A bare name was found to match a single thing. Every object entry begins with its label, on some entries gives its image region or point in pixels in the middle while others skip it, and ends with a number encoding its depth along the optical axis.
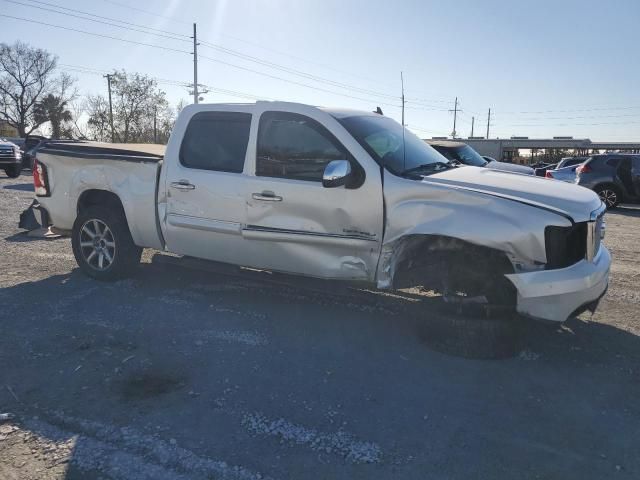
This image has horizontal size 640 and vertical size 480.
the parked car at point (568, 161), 23.84
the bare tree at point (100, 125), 57.75
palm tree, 63.44
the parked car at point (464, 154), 11.41
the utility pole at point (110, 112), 56.33
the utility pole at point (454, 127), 81.10
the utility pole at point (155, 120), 57.31
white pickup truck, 3.75
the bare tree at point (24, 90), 60.78
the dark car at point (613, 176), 15.11
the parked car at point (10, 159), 20.28
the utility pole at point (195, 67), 44.61
